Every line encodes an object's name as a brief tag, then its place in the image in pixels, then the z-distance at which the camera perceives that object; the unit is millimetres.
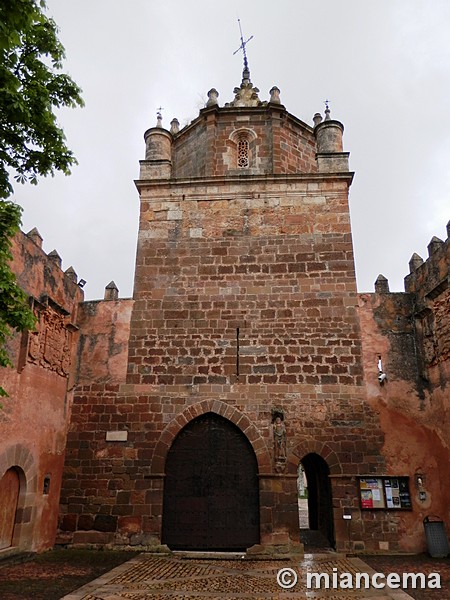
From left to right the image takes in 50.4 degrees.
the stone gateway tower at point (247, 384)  8953
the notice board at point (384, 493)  8886
